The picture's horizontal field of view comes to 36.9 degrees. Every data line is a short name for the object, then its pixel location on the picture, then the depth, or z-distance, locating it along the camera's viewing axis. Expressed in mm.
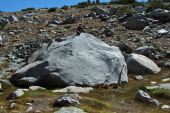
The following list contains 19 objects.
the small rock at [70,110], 10591
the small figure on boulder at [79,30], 21047
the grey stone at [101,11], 43650
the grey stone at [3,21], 39522
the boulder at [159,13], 36344
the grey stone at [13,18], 42875
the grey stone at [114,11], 43262
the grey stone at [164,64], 22328
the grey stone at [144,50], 25125
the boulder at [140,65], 21125
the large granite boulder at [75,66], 17062
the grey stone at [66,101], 11467
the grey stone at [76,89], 15439
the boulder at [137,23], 33688
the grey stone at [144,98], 13133
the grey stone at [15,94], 13641
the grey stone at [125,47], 25825
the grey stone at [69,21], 39219
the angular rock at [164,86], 16263
